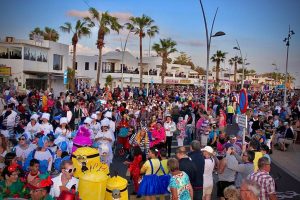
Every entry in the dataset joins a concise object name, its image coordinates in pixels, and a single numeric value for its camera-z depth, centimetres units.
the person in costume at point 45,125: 729
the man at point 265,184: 382
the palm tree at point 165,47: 4271
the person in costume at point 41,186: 338
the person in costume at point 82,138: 682
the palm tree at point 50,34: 4338
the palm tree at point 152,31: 3726
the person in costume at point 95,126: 815
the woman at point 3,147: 569
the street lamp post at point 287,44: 2133
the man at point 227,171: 484
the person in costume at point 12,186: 390
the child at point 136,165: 568
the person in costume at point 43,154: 557
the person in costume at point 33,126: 733
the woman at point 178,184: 397
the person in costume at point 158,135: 833
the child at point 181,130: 1073
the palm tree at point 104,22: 3196
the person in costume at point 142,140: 756
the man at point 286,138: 1194
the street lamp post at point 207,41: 1334
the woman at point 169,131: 956
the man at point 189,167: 453
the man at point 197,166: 470
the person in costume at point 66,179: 402
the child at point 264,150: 547
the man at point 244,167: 467
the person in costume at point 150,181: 490
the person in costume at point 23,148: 610
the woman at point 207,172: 492
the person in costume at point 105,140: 722
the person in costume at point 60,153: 552
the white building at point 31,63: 2492
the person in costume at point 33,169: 452
